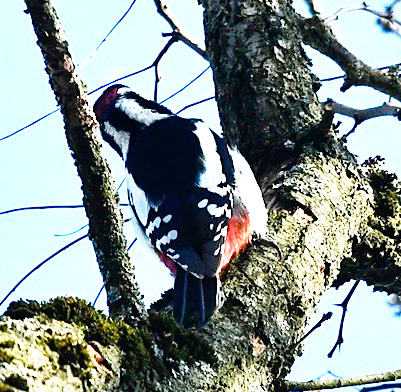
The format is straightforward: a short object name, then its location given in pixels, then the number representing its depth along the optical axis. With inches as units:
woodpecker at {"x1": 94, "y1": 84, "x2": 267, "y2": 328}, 199.8
